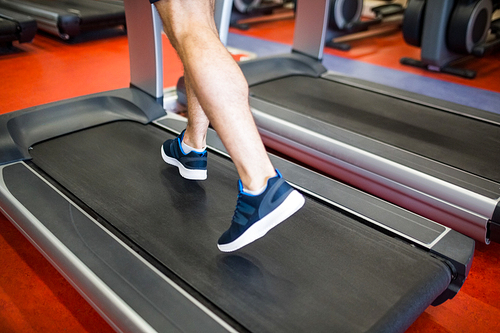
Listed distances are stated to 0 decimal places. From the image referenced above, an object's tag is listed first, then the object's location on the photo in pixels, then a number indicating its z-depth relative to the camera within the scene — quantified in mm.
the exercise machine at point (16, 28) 3154
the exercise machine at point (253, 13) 4883
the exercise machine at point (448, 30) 3105
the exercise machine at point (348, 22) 4016
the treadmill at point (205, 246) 989
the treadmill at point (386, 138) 1502
